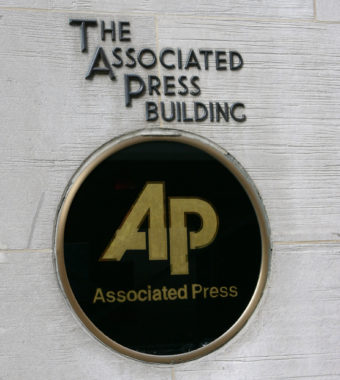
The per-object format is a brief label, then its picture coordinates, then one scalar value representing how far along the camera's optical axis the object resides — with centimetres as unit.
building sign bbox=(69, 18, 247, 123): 473
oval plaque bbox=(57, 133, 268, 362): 455
